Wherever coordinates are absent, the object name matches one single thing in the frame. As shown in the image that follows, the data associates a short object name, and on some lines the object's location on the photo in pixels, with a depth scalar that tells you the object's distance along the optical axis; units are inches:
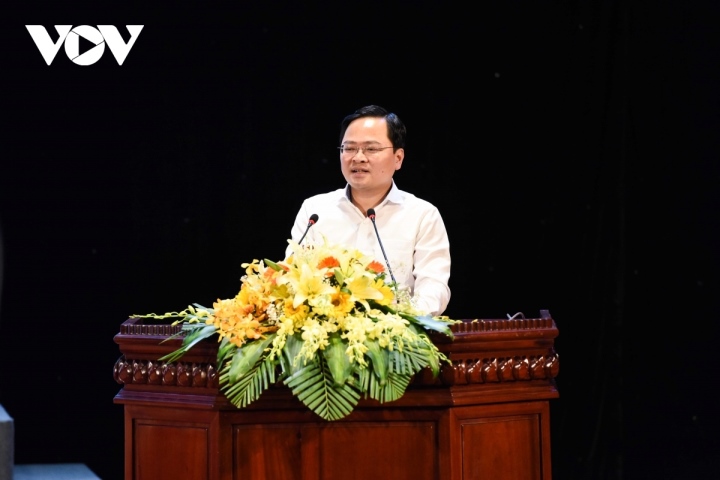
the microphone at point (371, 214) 248.1
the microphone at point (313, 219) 231.3
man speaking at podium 278.8
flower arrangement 179.9
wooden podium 189.9
